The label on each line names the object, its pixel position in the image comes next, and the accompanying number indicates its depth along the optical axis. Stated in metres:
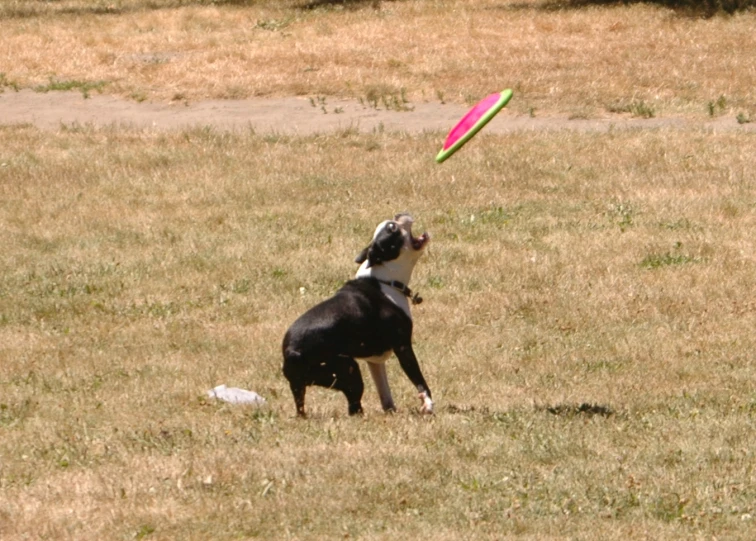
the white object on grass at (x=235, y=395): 17.72
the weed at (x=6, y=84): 46.22
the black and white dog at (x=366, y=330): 15.70
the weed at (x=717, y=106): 39.03
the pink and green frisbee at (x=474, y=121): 18.27
